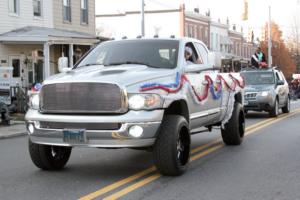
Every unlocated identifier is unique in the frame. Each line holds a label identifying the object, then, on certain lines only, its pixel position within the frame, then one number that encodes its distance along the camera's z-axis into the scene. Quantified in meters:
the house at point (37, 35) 22.91
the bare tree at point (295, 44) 79.42
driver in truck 8.98
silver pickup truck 7.25
